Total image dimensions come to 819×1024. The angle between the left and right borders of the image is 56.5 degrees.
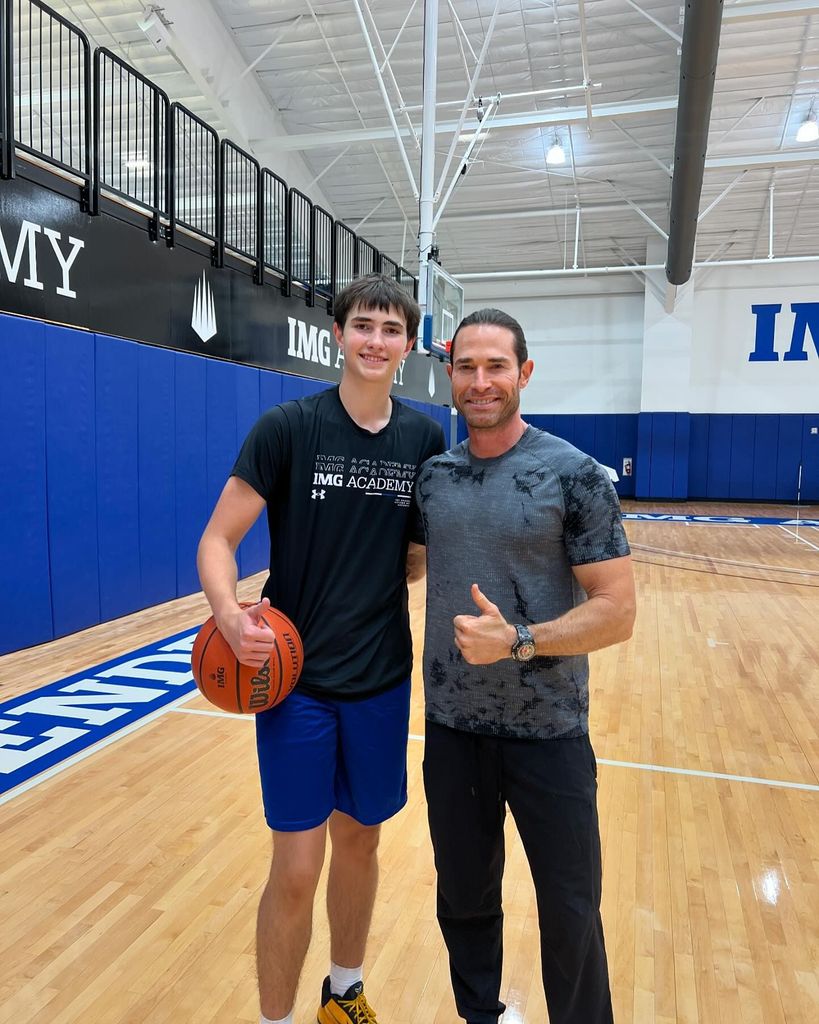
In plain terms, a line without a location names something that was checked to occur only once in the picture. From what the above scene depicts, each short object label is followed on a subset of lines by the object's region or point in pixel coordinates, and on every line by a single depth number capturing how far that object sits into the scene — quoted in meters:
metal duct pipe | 8.25
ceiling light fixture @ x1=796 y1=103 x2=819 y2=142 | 11.65
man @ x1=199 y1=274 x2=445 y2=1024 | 1.69
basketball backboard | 10.54
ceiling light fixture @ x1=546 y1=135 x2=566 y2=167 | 12.73
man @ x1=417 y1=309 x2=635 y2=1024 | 1.54
